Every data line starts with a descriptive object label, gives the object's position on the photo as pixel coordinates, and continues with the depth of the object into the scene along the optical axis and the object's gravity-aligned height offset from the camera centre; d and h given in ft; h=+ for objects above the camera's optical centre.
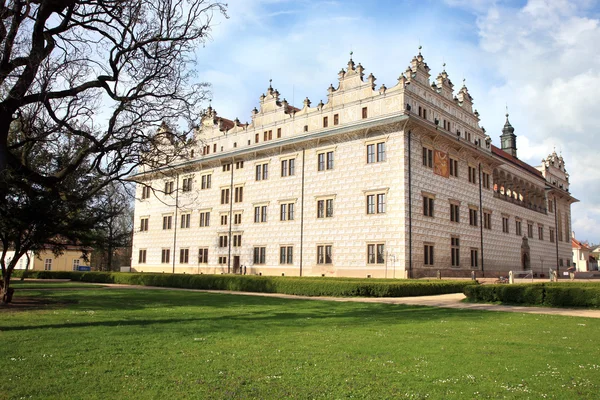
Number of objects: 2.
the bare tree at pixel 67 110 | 41.98 +14.71
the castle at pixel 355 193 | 119.85 +19.17
